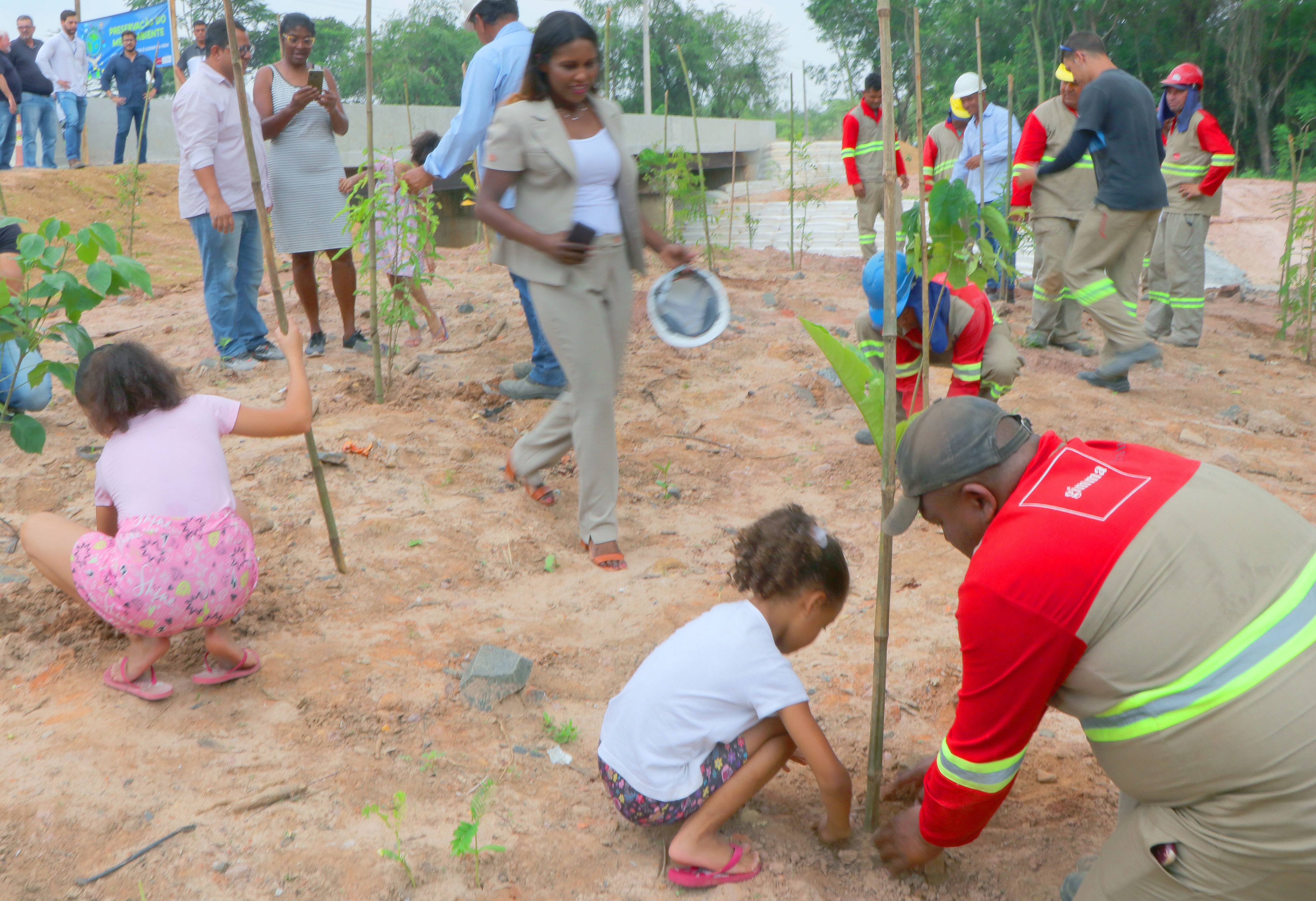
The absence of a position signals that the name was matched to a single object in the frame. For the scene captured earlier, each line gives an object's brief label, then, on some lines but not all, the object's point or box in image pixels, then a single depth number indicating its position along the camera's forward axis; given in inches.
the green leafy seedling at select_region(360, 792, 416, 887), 75.0
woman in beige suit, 118.9
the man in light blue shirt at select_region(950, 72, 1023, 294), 279.9
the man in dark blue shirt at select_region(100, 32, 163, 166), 404.2
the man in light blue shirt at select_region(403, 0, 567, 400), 162.6
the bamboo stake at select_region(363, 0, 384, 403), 156.3
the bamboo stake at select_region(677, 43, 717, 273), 275.4
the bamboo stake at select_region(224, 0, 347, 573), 97.7
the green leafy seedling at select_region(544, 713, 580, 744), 96.7
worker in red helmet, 243.8
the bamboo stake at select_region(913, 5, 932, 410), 82.6
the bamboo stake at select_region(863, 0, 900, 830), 73.7
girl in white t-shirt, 75.1
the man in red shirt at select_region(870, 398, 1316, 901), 55.7
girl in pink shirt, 89.4
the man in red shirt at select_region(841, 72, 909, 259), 301.1
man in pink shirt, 183.3
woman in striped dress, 187.5
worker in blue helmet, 149.6
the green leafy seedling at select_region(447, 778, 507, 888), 75.5
